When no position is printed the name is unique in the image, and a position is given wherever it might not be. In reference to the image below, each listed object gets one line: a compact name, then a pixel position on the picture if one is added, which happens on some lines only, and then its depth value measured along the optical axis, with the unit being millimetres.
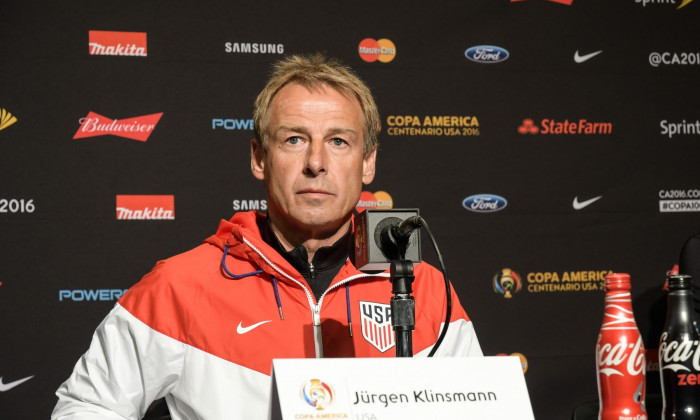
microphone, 3128
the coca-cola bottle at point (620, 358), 3159
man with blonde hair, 3494
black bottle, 3184
